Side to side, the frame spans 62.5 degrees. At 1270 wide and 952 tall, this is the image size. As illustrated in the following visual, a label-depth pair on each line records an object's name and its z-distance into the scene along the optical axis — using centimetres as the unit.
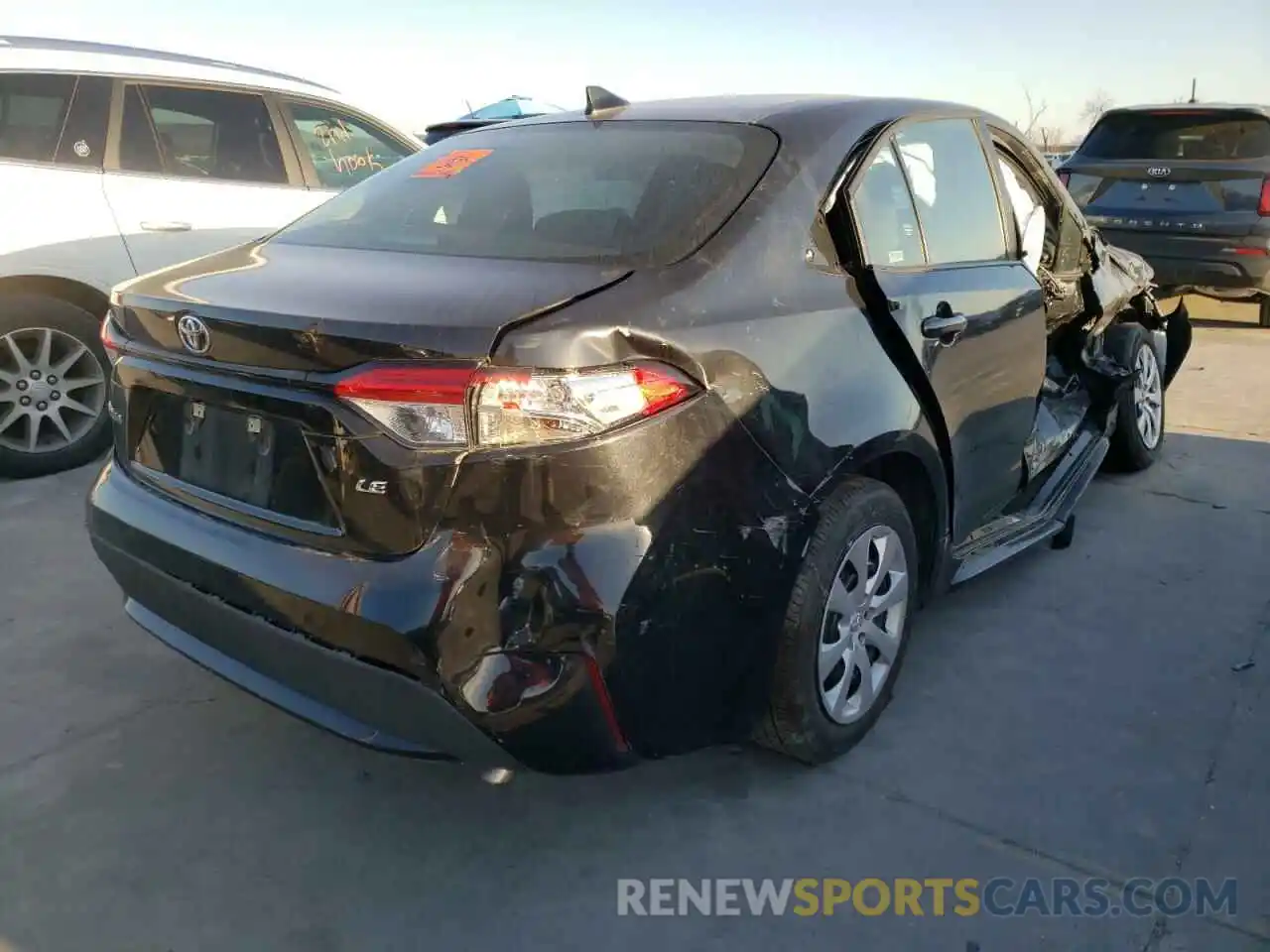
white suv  465
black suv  756
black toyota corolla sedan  195
